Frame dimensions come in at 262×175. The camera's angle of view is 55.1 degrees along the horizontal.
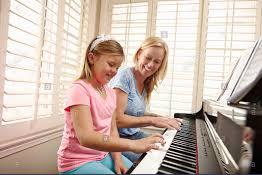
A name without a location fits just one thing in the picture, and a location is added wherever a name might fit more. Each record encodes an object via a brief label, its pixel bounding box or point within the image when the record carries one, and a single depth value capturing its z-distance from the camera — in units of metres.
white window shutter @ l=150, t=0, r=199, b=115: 2.72
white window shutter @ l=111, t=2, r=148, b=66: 2.90
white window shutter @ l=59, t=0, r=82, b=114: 2.20
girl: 0.91
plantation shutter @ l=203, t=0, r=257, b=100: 2.55
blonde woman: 1.48
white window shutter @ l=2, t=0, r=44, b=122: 1.50
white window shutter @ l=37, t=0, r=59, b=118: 1.85
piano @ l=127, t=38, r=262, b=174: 0.50
